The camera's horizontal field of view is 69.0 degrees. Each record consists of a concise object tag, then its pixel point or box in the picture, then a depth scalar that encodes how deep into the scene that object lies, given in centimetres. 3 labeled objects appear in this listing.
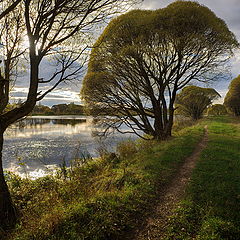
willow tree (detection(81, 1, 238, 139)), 1167
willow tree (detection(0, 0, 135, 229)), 472
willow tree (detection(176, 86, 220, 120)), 4575
